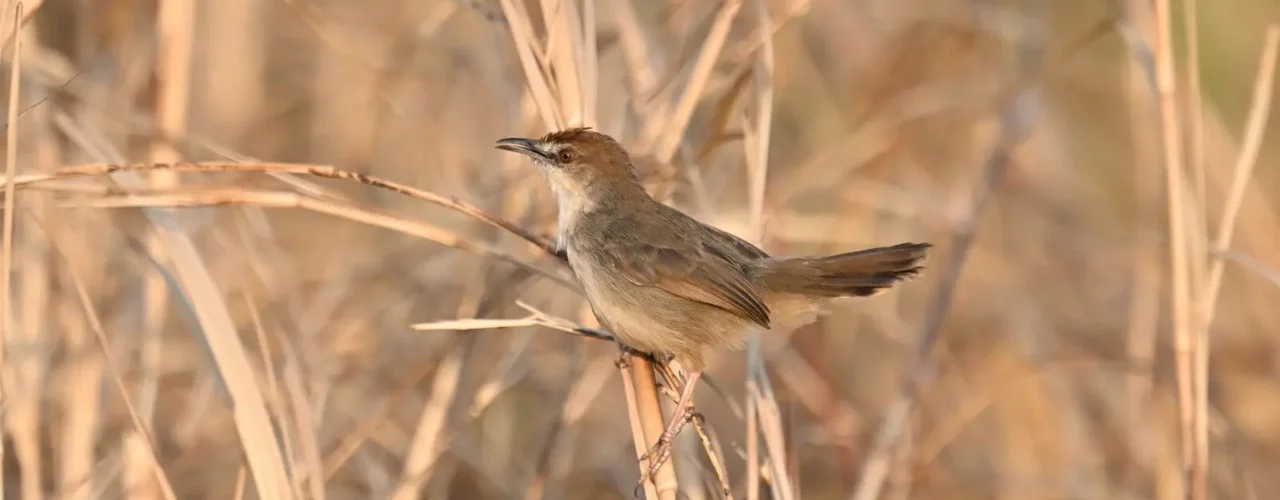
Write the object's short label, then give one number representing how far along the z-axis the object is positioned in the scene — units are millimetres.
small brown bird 4730
